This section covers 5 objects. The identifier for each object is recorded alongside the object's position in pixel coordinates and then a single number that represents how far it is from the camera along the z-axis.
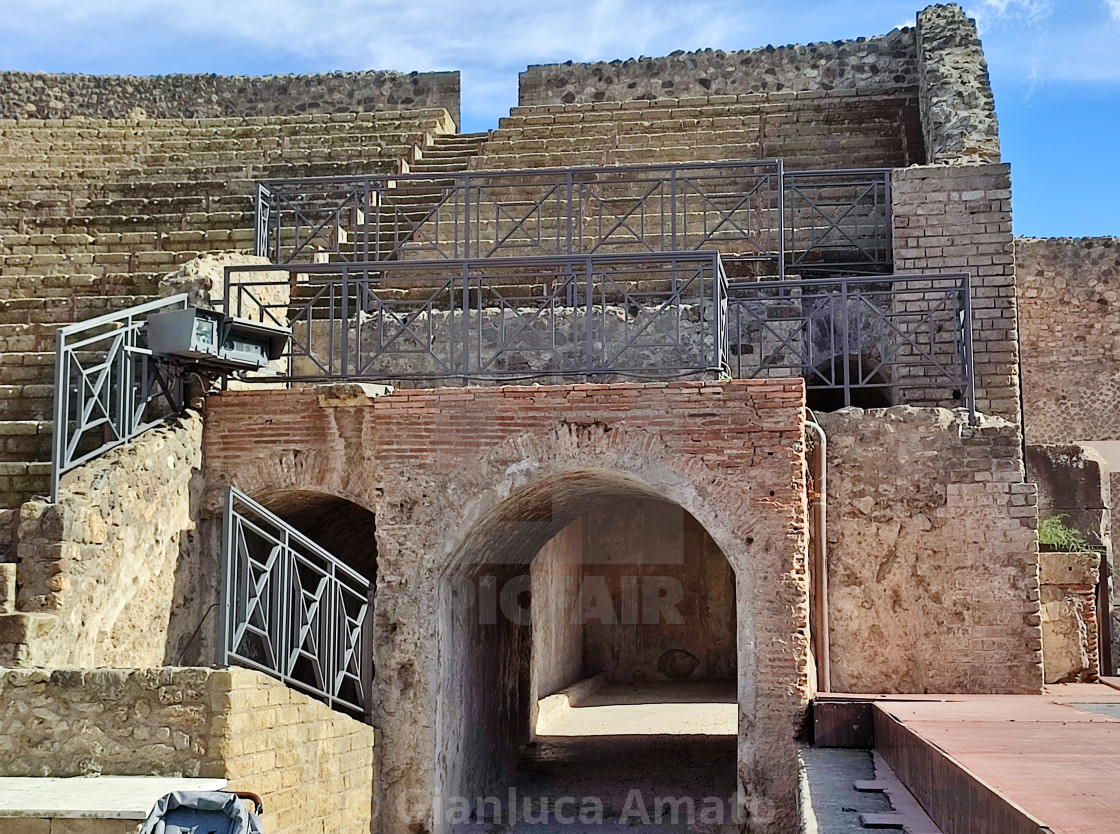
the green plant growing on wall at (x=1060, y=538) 12.33
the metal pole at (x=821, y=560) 9.49
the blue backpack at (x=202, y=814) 6.08
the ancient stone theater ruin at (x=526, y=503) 7.12
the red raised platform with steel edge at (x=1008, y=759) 4.07
